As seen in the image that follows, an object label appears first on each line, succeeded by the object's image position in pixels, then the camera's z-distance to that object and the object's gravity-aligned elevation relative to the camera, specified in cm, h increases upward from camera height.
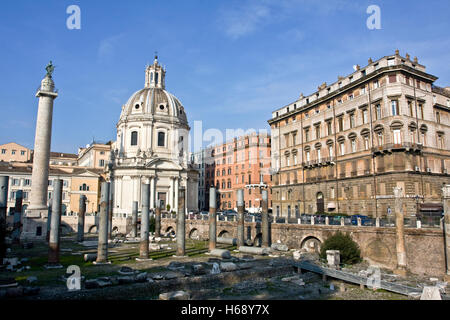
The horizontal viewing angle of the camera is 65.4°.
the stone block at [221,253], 2524 -345
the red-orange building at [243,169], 6034 +672
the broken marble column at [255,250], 2675 -341
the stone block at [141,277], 1649 -334
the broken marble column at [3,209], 2145 -16
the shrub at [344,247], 2286 -269
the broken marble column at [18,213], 3281 -59
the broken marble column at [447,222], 1853 -87
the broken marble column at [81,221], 3756 -157
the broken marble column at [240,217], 3014 -93
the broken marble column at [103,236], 2327 -196
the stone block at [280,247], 2805 -329
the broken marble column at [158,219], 4078 -149
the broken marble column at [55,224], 2281 -118
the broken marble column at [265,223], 2961 -148
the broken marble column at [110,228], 3945 -247
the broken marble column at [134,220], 4266 -167
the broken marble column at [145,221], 2508 -112
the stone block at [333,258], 2138 -316
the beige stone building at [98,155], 7350 +1090
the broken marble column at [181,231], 2664 -189
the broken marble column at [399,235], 2036 -170
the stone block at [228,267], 1975 -341
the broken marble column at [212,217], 2967 -92
